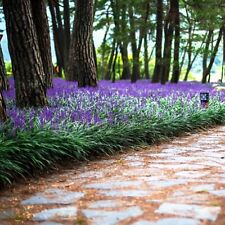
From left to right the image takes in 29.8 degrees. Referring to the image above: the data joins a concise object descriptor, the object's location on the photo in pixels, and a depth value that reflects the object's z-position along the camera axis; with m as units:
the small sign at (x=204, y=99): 9.64
